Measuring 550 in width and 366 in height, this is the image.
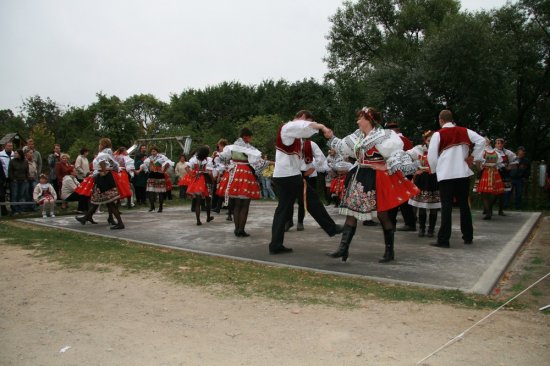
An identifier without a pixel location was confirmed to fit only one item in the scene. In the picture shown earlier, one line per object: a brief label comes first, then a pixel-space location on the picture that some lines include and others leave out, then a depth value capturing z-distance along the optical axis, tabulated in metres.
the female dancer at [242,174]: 8.96
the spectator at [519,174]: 15.36
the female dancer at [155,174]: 13.88
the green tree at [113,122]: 45.38
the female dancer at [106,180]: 10.29
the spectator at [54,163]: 14.93
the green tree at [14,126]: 48.26
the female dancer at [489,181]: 11.52
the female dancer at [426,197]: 8.98
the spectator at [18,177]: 13.46
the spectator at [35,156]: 14.73
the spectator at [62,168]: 14.57
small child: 12.72
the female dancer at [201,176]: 11.16
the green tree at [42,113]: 48.50
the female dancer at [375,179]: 6.45
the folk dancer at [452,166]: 7.89
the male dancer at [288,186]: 7.36
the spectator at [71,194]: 13.97
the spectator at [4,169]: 13.49
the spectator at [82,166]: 15.04
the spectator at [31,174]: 14.11
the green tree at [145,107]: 66.44
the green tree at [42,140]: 39.50
